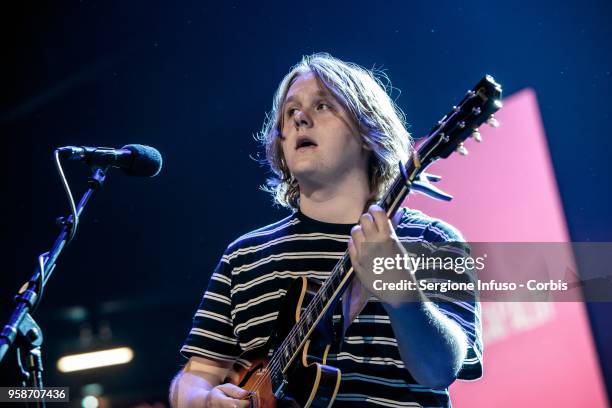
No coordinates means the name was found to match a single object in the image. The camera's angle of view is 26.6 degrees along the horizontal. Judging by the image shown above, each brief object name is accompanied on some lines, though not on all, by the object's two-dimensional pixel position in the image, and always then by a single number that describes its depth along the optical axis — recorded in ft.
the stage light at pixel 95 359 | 9.49
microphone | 6.25
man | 5.70
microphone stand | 5.73
